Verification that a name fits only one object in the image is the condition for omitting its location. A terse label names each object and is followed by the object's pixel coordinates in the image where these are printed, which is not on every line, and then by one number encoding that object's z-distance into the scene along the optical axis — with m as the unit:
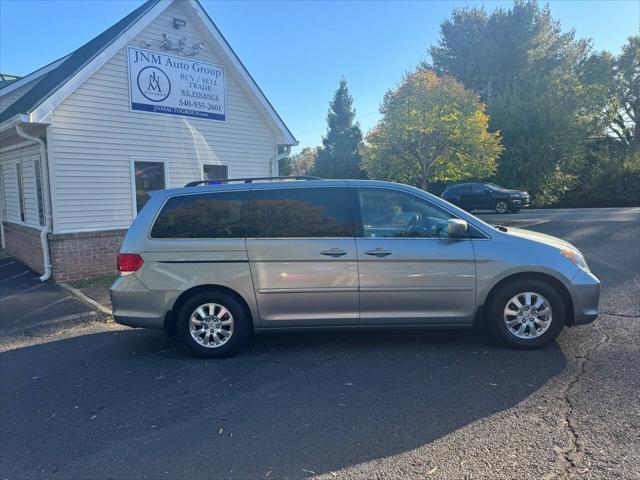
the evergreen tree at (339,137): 49.12
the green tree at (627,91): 37.47
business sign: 9.68
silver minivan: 4.65
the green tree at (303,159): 69.06
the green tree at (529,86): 26.70
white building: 8.73
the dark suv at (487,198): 22.23
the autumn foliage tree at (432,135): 17.34
